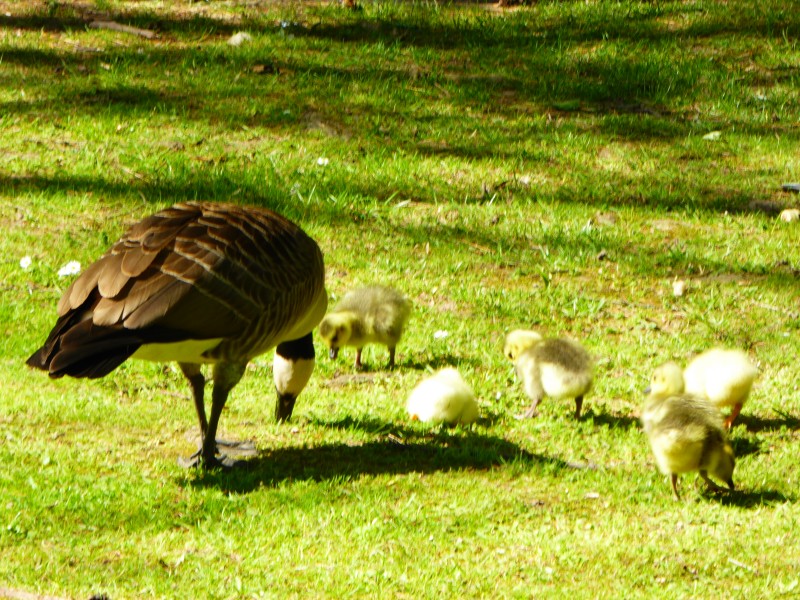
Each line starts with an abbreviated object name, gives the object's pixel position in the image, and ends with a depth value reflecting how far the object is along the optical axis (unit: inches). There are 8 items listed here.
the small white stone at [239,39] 969.5
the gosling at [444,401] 507.8
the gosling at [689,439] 430.0
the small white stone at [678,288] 663.1
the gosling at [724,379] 499.5
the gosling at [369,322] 570.6
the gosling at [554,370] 504.7
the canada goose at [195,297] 408.2
